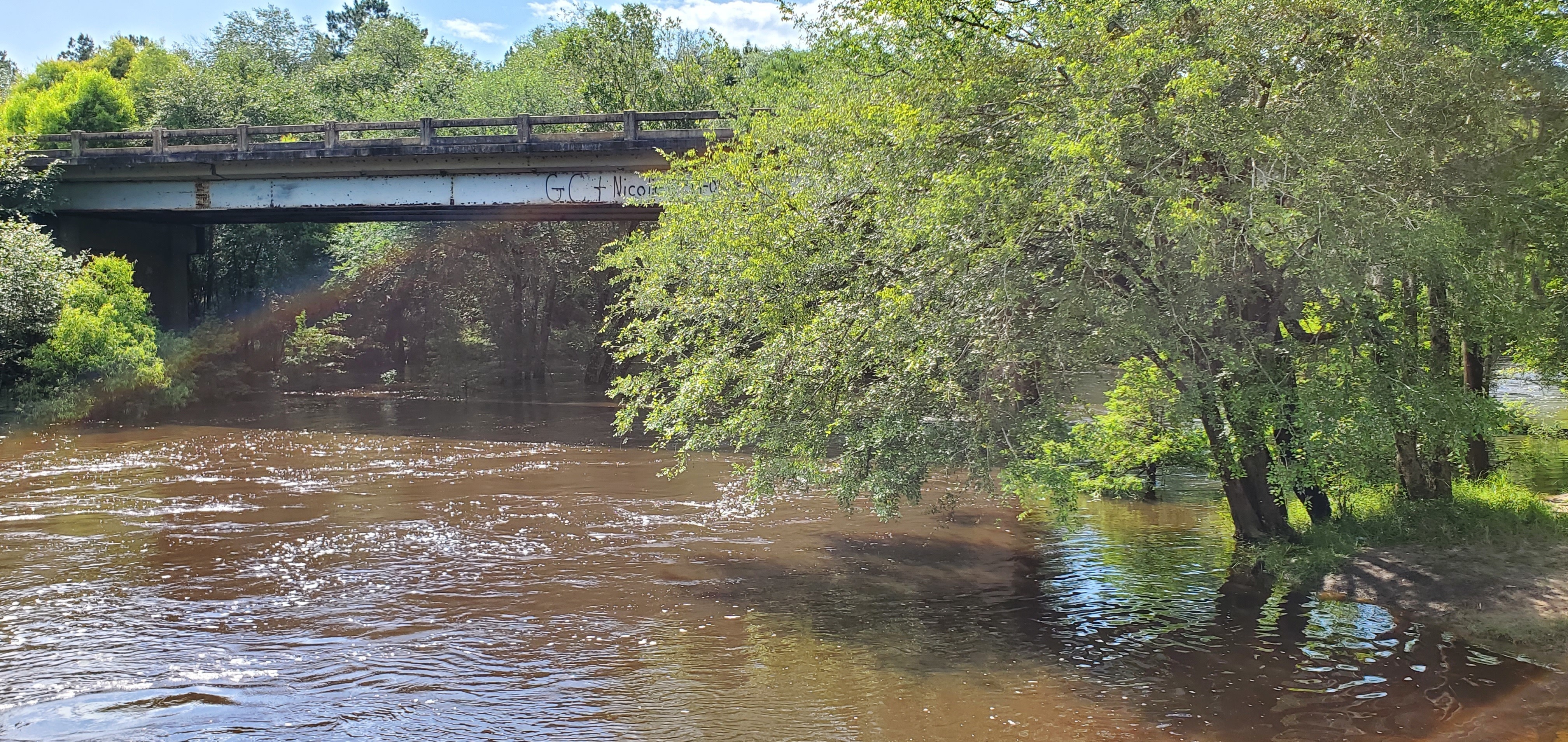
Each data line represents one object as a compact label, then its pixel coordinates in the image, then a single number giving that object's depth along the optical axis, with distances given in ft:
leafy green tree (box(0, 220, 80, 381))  78.33
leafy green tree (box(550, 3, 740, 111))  130.62
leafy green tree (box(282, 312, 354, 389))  119.03
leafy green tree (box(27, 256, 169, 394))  79.41
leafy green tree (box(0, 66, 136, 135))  140.67
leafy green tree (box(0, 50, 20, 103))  257.83
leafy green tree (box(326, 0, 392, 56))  383.24
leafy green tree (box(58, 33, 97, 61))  356.38
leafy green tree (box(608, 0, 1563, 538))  28.66
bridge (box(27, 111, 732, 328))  81.10
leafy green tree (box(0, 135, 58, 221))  88.63
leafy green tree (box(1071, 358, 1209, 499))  35.83
